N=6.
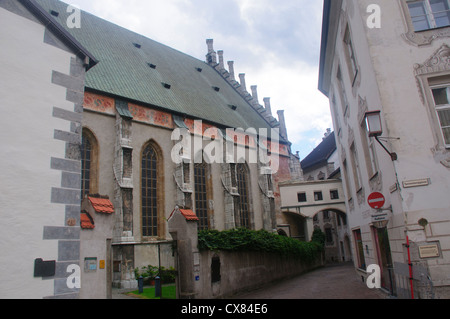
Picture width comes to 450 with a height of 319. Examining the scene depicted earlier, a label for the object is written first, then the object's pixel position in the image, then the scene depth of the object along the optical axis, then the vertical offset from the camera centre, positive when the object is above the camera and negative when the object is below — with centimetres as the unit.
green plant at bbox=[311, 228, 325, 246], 2680 +55
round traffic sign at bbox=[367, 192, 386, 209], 718 +79
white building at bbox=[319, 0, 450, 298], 646 +216
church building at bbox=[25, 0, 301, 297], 1631 +610
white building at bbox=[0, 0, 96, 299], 505 +167
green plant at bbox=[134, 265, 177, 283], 1551 -79
